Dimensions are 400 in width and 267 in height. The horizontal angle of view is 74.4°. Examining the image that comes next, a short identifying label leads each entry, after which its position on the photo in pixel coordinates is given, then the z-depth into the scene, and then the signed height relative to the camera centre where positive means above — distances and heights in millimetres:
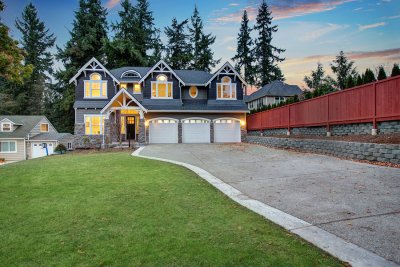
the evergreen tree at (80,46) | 38844 +12559
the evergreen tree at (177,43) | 46406 +15334
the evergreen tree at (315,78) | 38750 +7033
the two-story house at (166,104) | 24438 +2258
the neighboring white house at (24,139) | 33469 -1062
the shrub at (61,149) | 20047 -1448
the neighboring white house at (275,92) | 42162 +5432
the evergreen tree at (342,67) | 34250 +7566
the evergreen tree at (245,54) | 52750 +14660
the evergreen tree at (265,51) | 51906 +14805
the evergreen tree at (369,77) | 12625 +2253
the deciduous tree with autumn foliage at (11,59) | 10016 +2803
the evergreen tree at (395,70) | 10934 +2209
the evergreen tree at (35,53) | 47438 +15140
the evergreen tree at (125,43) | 37938 +12645
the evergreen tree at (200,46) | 46594 +14673
